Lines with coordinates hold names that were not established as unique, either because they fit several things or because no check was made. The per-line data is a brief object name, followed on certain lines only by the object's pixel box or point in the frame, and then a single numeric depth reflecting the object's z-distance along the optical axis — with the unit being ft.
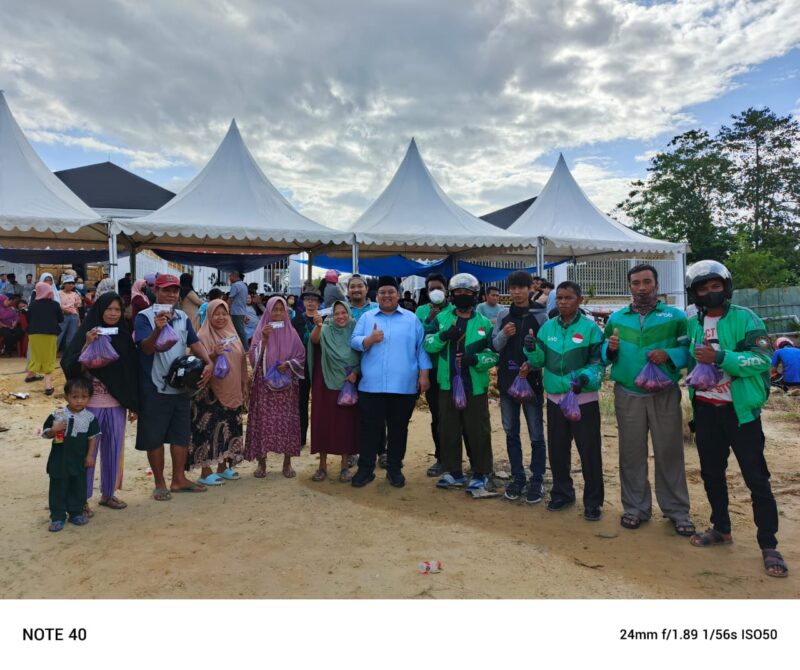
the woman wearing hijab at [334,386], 15.66
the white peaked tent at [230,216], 29.19
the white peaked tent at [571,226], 35.88
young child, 12.18
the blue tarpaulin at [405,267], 43.86
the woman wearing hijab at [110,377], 12.73
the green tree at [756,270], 61.05
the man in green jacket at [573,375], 12.75
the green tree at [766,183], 78.28
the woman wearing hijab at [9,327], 39.55
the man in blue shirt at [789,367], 29.58
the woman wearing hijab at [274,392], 15.85
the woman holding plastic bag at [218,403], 15.08
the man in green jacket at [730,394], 10.33
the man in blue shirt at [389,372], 15.05
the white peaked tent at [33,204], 26.76
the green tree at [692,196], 80.12
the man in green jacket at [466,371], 14.47
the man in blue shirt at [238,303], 33.95
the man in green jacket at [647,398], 11.98
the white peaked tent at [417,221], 33.01
